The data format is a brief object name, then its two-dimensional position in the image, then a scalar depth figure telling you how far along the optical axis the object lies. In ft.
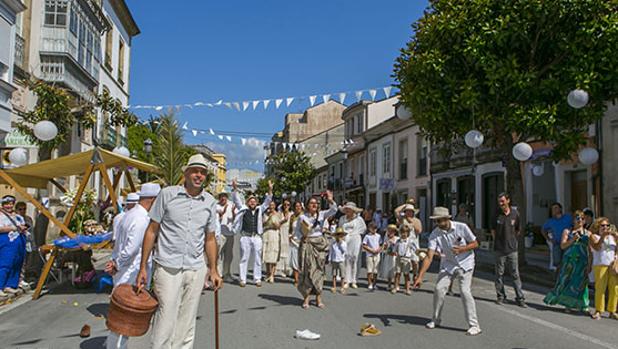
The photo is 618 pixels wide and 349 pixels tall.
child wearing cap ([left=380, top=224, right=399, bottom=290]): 34.99
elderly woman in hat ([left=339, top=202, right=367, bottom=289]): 35.32
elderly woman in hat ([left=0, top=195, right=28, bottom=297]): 30.25
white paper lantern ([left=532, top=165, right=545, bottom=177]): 62.54
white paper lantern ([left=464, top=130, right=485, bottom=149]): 41.67
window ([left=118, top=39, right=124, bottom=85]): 96.99
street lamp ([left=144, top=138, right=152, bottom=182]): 59.55
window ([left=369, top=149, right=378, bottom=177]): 130.21
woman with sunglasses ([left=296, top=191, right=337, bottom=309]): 28.68
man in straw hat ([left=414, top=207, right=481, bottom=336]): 23.44
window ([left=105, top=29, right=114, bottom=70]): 87.12
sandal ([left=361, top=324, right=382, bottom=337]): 22.35
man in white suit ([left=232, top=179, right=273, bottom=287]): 36.78
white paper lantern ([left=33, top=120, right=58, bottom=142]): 34.58
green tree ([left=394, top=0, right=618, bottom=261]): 38.60
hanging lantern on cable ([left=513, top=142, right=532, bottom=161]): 41.52
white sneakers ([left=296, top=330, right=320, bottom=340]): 21.54
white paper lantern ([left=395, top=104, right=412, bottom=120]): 47.56
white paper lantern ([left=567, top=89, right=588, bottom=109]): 37.63
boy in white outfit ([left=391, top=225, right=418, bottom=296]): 34.30
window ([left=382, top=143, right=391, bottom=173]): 120.06
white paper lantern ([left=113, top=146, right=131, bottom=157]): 46.36
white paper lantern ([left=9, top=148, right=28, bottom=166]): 40.88
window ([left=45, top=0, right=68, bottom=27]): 59.77
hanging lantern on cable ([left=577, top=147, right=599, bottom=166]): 45.09
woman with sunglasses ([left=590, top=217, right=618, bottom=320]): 27.27
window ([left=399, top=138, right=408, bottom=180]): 111.22
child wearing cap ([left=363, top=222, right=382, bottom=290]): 35.58
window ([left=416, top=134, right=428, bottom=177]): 102.45
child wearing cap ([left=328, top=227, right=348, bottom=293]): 34.04
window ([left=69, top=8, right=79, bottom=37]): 61.17
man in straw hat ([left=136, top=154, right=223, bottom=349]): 15.85
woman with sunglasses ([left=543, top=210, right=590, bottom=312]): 28.48
